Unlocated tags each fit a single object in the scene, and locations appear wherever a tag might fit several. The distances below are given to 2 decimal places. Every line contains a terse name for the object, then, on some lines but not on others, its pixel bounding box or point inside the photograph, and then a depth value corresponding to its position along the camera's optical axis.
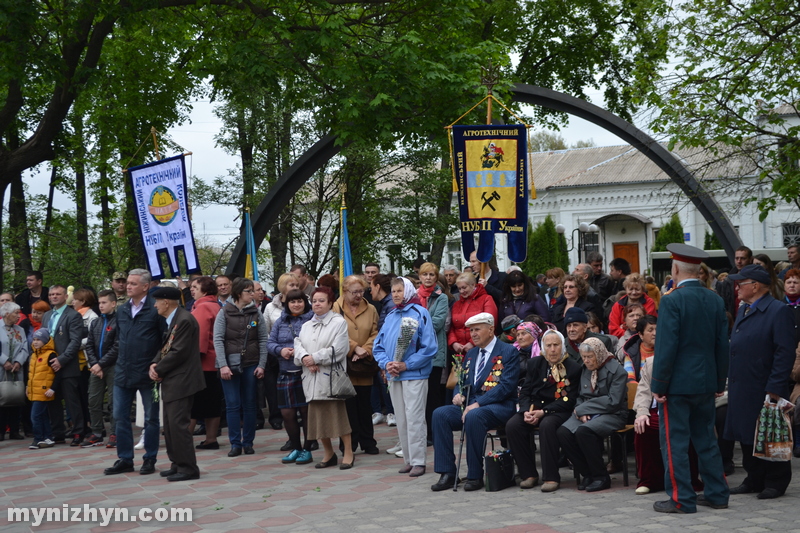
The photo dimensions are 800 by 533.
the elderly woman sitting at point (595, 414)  7.62
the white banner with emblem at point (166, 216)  13.61
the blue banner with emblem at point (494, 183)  11.65
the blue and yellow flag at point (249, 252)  17.27
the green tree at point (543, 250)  46.34
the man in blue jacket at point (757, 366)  6.95
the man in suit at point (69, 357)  11.77
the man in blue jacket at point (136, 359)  9.18
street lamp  32.16
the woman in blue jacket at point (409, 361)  8.72
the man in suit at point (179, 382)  8.69
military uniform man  6.63
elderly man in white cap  8.05
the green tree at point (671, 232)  42.02
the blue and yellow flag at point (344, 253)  13.27
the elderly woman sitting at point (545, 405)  7.82
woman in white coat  9.14
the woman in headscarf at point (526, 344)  8.56
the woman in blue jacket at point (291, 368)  9.77
